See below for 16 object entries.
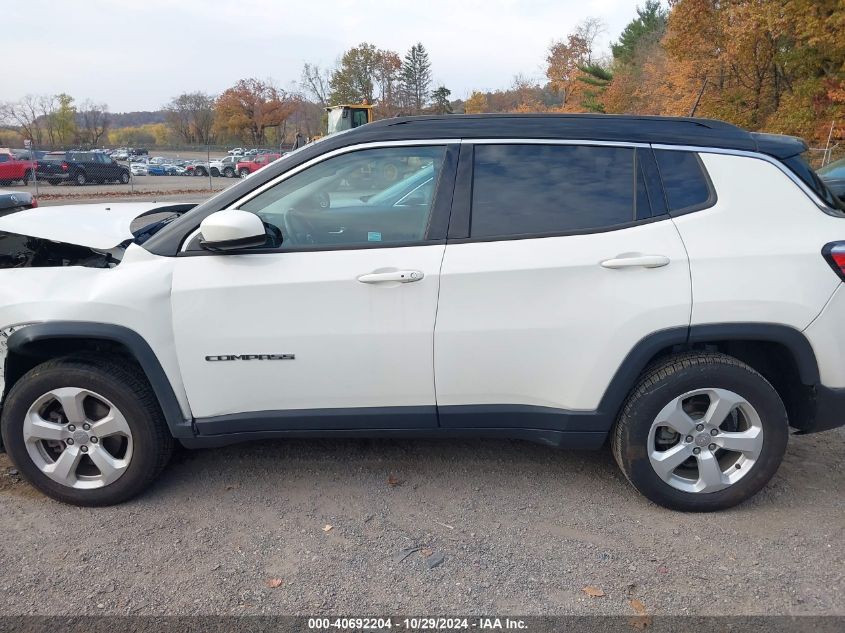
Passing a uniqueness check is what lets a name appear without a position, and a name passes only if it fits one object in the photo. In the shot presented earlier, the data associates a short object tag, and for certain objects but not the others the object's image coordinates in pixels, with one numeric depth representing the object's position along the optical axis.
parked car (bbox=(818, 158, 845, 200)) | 8.61
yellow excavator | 26.47
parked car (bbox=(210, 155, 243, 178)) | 37.84
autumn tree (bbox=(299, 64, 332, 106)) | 68.56
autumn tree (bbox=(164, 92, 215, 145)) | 74.44
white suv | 2.80
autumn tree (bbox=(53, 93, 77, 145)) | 69.06
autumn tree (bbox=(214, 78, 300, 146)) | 72.69
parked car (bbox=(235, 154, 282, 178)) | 34.22
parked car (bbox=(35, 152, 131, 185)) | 28.16
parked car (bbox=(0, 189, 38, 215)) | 5.85
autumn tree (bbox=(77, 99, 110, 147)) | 70.19
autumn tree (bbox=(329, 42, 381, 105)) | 65.38
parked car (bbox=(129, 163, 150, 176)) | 40.50
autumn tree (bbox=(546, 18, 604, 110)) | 46.88
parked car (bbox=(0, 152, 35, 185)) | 24.55
